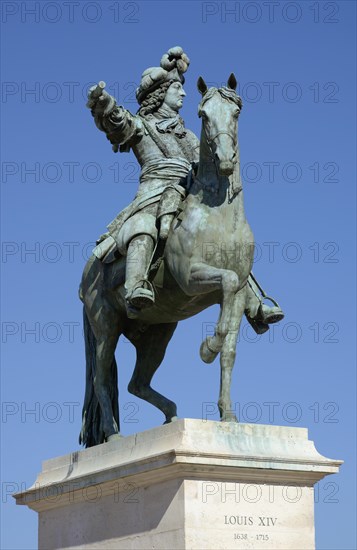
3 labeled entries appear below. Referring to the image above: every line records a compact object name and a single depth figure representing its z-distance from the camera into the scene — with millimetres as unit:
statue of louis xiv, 16500
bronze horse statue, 15805
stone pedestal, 15125
